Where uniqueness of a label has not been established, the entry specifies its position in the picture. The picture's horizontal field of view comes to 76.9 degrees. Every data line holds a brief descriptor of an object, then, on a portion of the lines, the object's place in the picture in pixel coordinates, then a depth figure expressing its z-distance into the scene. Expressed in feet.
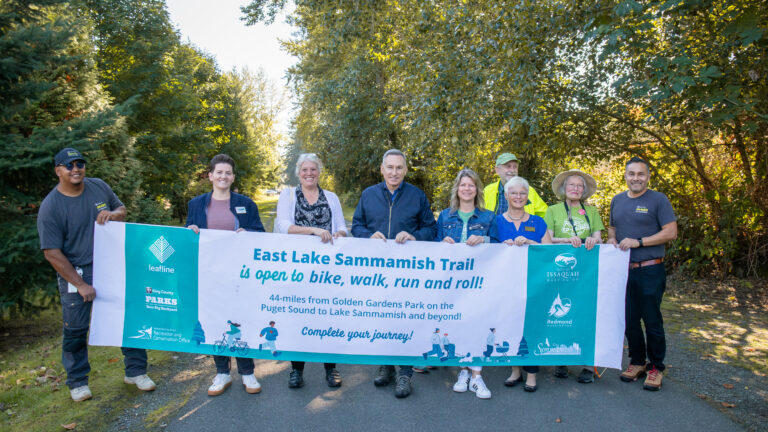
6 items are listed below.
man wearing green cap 19.47
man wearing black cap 13.62
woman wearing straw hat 15.69
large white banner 14.51
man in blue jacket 14.62
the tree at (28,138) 19.02
